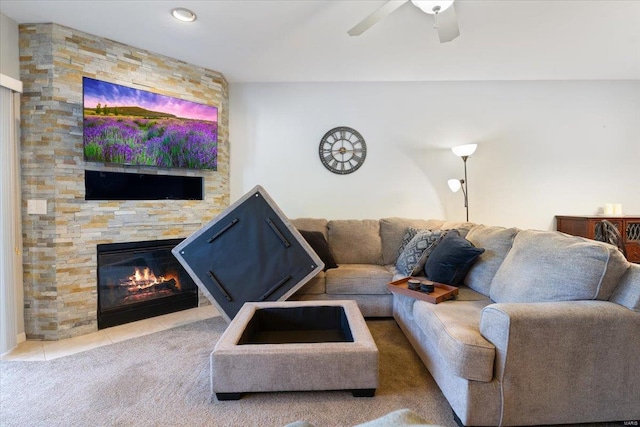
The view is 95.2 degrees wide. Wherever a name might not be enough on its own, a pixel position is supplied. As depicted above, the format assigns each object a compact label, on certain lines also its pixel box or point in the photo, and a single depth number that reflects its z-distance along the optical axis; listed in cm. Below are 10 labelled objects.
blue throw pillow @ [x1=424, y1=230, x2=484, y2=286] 216
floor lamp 331
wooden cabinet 317
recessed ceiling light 227
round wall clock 372
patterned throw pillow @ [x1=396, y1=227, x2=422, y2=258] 303
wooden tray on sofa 191
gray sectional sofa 133
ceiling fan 182
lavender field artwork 259
